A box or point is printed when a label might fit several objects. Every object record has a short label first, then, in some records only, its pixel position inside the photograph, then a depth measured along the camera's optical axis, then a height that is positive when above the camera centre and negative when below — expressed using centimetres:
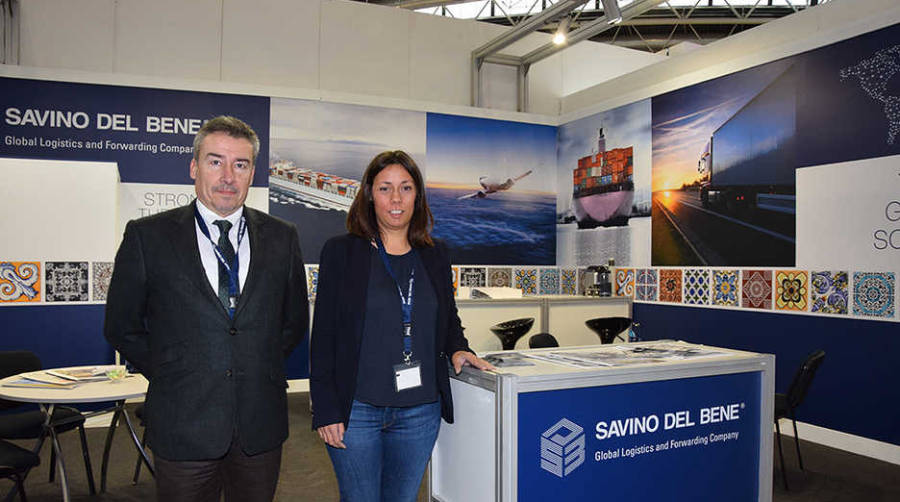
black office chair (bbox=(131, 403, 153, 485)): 365 -122
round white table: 288 -63
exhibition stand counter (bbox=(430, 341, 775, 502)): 199 -57
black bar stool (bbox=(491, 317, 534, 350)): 529 -55
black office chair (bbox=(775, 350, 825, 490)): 376 -72
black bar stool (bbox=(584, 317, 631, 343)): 563 -54
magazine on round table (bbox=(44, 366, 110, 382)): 339 -62
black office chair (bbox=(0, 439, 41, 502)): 262 -86
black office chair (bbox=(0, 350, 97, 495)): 335 -87
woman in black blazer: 175 -22
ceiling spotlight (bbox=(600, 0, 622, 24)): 578 +239
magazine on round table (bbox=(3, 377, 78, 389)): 318 -62
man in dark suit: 155 -16
